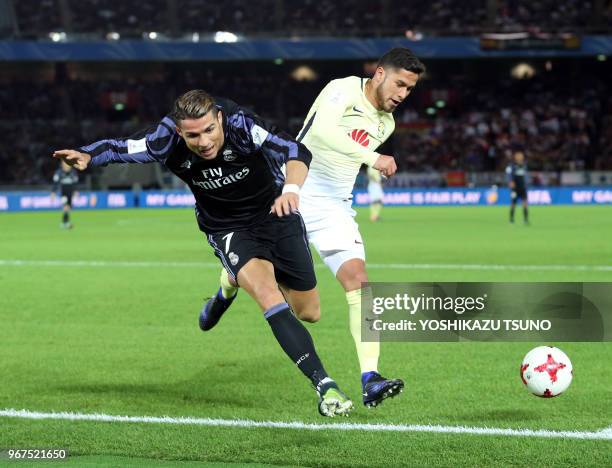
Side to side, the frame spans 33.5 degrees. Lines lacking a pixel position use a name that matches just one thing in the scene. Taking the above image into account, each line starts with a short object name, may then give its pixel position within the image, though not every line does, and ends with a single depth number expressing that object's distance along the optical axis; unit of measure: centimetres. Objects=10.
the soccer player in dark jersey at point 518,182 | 2892
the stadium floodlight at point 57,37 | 4668
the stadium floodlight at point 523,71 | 5231
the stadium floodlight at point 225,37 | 4756
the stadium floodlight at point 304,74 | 5291
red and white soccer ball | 650
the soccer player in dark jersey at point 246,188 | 605
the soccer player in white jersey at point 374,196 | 2993
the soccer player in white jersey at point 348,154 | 701
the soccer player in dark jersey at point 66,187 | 2781
